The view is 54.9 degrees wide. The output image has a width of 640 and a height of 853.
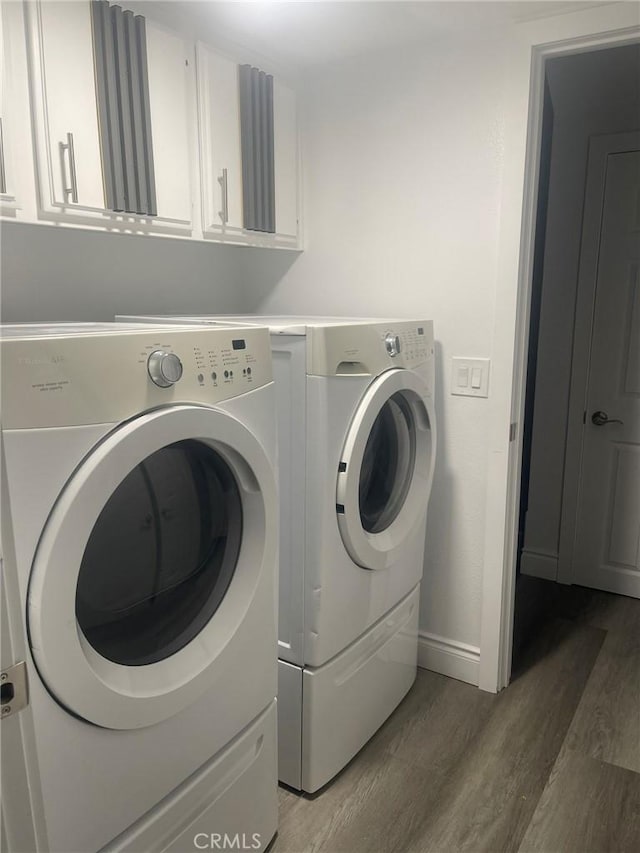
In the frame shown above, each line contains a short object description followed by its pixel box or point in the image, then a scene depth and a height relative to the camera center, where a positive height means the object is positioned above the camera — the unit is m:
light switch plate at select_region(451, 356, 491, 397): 2.04 -0.23
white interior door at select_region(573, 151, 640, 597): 2.60 -0.46
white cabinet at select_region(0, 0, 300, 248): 1.30 +0.45
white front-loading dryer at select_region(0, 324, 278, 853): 0.88 -0.48
